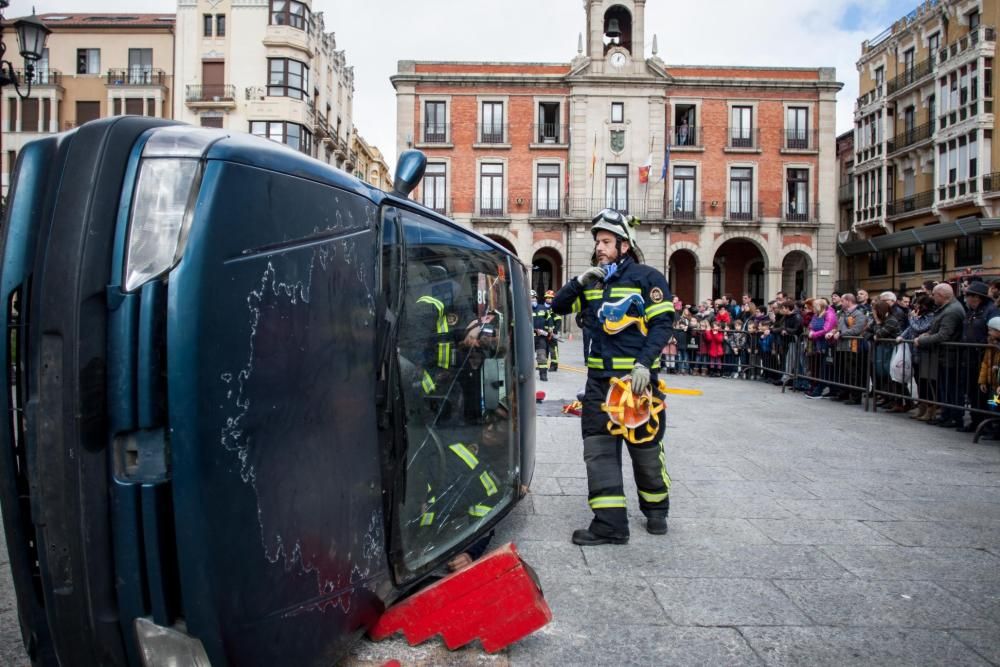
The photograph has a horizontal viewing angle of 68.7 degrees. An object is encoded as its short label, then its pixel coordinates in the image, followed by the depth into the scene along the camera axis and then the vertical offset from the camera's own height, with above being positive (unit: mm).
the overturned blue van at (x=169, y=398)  1826 -177
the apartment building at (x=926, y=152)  34094 +9707
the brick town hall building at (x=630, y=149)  37844 +9650
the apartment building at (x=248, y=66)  36625 +13471
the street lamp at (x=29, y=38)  9312 +3741
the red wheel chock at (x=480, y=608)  2707 -1040
